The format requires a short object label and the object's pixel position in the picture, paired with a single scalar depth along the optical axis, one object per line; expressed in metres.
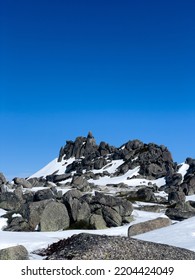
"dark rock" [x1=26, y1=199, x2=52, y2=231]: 40.75
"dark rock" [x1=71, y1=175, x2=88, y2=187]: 111.44
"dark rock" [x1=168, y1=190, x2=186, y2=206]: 75.31
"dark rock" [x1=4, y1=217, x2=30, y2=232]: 39.76
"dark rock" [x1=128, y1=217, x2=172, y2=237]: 32.34
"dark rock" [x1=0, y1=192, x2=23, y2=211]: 51.91
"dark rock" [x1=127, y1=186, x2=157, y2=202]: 80.50
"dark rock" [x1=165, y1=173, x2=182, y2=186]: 112.72
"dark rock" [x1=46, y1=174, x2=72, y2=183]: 150.51
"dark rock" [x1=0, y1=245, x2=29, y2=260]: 21.42
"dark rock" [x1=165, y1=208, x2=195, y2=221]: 45.93
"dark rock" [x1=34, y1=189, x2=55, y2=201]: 55.34
